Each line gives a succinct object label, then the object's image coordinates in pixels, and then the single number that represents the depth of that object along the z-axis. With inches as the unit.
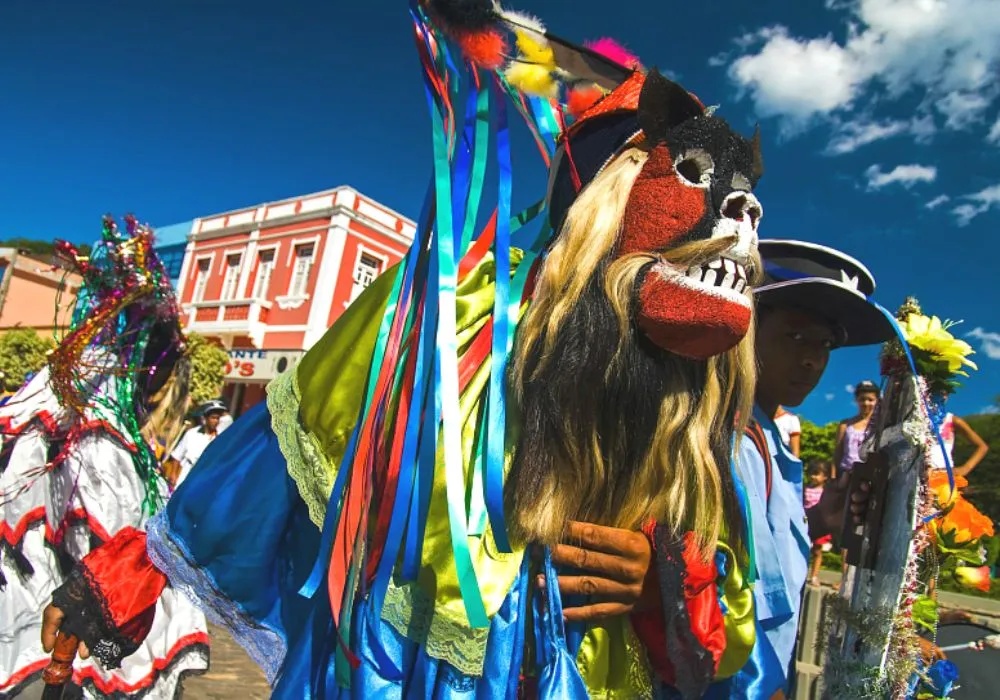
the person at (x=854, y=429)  178.2
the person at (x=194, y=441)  245.4
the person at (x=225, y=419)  282.2
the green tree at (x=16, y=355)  360.6
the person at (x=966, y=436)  123.1
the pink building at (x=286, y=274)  753.6
